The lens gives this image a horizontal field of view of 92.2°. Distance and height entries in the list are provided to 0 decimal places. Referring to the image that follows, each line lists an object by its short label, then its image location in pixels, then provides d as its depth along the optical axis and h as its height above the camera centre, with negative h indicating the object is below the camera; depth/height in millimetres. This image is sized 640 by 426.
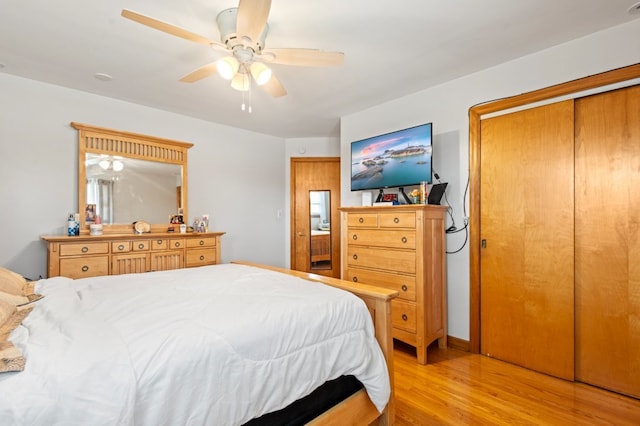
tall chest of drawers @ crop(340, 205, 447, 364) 2535 -438
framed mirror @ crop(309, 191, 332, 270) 4879 -283
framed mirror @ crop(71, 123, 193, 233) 3154 +391
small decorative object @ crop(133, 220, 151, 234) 3363 -147
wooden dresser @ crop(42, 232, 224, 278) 2719 -392
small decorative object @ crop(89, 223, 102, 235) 3055 -153
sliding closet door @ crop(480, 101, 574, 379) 2273 -201
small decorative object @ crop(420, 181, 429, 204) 2775 +187
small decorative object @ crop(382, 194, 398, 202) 3106 +164
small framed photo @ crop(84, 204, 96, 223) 3132 +7
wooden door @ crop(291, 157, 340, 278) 4867 -60
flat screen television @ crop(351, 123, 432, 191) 2844 +544
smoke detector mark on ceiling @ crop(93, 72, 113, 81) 2734 +1241
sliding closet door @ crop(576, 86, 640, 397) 2025 -190
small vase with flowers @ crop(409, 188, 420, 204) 2906 +164
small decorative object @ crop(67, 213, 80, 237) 2938 -118
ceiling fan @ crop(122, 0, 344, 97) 1594 +996
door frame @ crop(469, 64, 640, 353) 2629 +70
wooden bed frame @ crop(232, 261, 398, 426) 1373 -869
